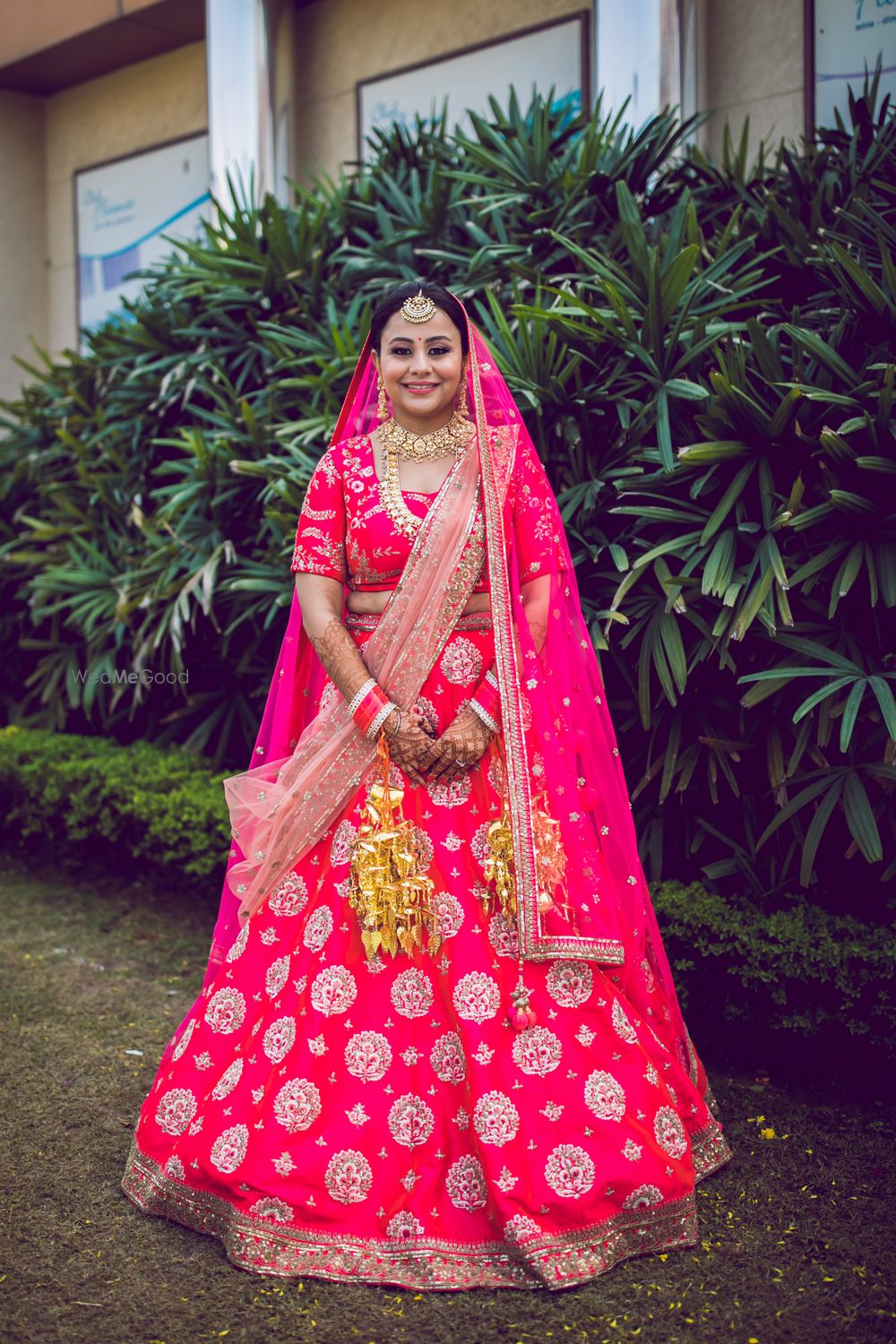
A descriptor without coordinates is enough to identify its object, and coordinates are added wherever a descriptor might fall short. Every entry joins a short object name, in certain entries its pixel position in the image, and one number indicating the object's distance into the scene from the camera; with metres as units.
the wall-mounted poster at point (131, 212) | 8.57
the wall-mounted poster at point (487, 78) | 6.46
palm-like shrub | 3.34
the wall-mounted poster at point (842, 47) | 5.27
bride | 2.46
